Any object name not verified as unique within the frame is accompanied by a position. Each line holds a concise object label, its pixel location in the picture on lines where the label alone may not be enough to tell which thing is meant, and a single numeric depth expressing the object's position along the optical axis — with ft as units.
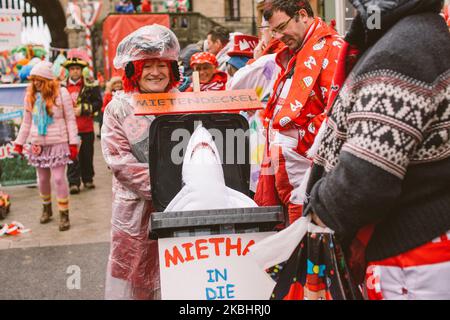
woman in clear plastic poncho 9.67
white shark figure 7.57
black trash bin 7.07
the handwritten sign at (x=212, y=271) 7.06
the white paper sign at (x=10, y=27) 33.17
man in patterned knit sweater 5.08
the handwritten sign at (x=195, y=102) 8.39
